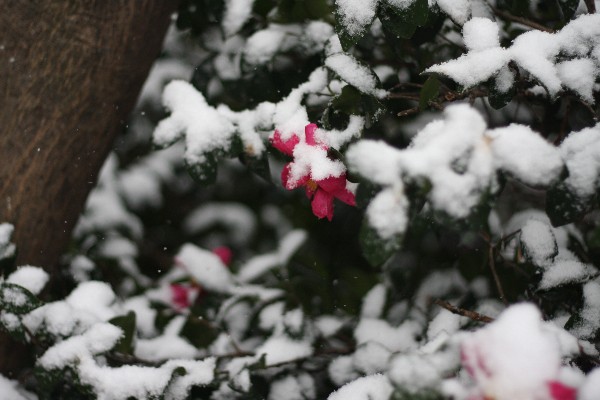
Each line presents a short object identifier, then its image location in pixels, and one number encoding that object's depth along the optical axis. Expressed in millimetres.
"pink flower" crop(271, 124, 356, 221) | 1059
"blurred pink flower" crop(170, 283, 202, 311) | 1428
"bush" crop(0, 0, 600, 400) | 968
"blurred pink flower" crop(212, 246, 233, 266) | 1481
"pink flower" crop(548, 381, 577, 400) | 926
